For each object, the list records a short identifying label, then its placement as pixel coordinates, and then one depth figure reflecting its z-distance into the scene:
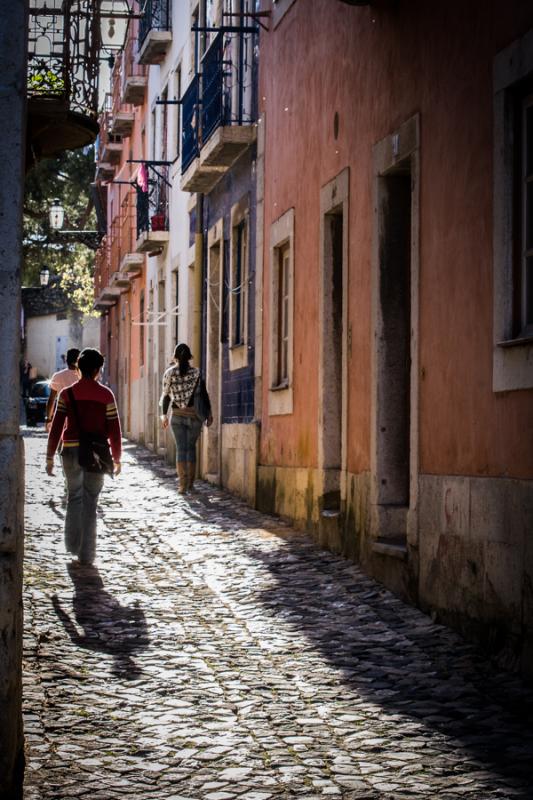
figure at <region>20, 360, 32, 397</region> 50.19
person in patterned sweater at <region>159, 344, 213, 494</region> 17.44
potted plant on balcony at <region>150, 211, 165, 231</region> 27.41
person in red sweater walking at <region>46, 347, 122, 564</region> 11.22
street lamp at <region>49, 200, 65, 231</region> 38.34
